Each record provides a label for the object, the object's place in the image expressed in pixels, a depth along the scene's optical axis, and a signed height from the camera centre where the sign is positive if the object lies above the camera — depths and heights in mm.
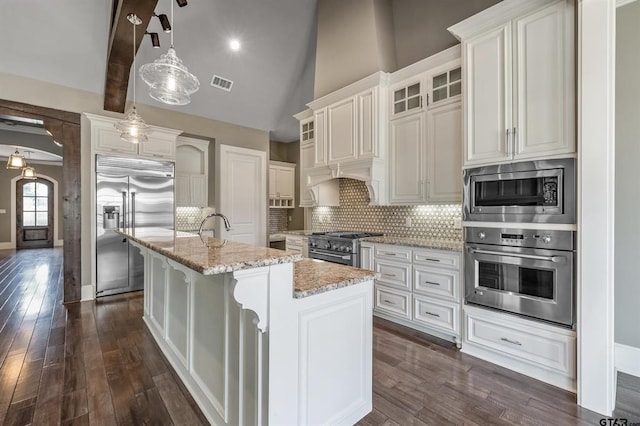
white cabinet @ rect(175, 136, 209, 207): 5340 +741
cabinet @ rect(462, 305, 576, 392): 2133 -1050
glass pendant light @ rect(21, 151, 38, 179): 8245 +1111
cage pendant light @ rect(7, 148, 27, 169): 6816 +1167
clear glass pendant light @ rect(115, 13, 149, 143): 2998 +865
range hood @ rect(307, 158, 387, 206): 3574 +471
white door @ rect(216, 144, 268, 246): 5543 +366
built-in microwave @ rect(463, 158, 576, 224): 2115 +152
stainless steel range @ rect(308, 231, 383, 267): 3604 -449
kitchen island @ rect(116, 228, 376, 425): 1300 -650
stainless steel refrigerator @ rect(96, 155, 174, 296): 4305 +37
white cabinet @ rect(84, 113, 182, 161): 4207 +1042
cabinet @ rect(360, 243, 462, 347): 2807 -779
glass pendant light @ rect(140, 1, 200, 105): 2289 +1062
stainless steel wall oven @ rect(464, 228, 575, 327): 2127 -476
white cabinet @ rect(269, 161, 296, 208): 6578 +616
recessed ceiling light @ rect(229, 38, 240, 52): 4398 +2497
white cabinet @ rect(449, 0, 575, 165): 2137 +1032
